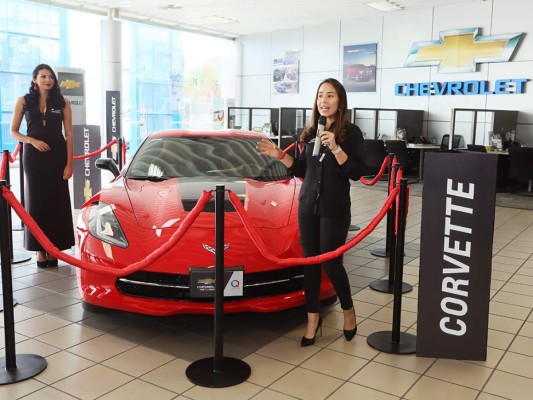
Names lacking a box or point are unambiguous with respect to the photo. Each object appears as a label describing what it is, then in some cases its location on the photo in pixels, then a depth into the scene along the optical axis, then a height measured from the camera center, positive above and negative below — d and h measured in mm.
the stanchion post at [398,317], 3312 -1168
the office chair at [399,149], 10969 -444
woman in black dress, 4738 -295
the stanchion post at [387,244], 5462 -1221
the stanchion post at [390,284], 4421 -1310
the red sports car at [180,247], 3189 -752
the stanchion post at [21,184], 5839 -709
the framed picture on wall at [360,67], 13797 +1493
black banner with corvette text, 2961 -702
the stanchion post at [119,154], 7219 -443
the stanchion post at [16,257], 4969 -1292
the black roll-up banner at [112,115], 12016 +136
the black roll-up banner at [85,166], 7637 -646
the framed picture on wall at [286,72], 15586 +1505
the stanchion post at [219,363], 2799 -1295
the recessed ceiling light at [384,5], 12039 +2717
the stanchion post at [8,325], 2855 -1095
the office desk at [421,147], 11609 -427
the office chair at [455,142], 11898 -308
